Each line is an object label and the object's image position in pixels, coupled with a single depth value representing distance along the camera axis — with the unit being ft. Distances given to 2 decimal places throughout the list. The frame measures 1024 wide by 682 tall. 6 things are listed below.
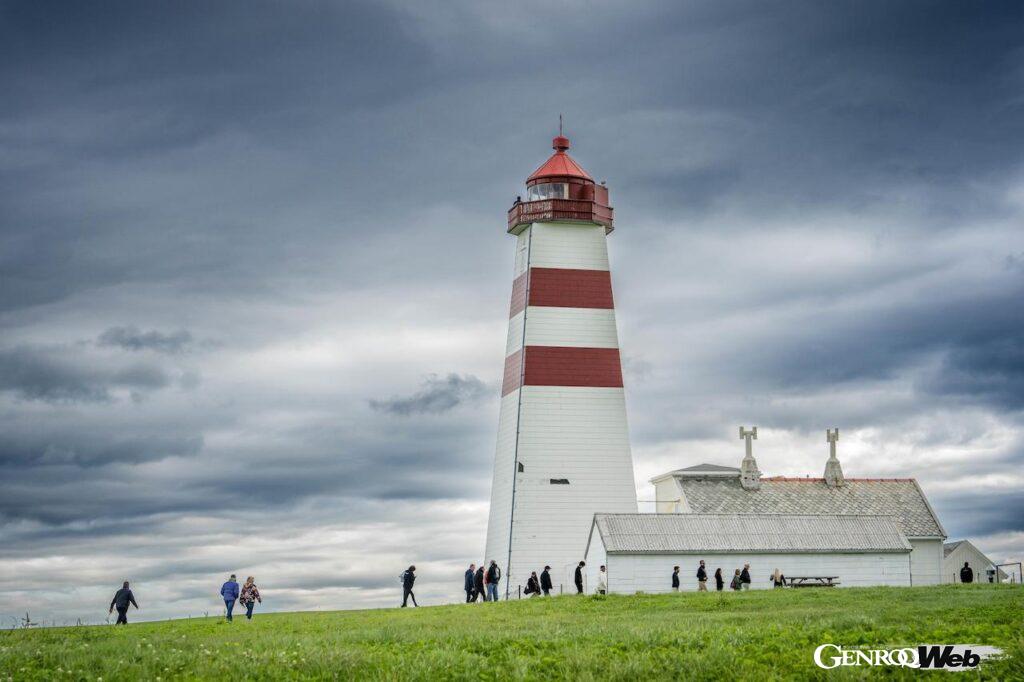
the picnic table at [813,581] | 149.69
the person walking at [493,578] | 139.54
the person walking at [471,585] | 141.69
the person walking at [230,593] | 116.47
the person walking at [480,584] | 140.77
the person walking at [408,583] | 138.82
